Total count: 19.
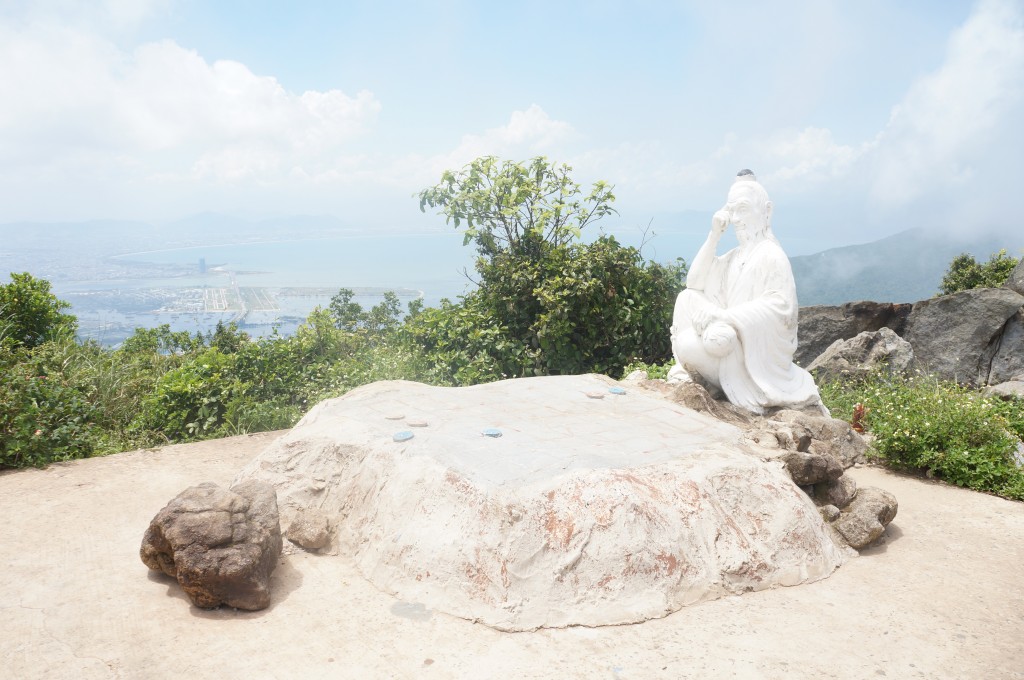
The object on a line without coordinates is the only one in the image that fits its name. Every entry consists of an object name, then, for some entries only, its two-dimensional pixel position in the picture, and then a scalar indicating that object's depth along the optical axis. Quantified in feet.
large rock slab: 13.39
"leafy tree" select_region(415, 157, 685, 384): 30.89
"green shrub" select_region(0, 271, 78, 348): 30.58
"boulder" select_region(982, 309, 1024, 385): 31.60
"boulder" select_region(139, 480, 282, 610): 13.47
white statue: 22.45
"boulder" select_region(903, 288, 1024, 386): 31.86
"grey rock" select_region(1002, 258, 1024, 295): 33.35
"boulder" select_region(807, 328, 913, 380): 30.25
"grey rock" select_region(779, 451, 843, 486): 17.01
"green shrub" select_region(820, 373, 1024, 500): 20.04
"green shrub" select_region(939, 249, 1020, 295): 40.22
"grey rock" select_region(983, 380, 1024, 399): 26.17
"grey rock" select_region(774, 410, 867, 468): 21.21
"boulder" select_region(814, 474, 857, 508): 17.26
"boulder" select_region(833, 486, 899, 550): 16.15
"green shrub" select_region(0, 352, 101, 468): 21.48
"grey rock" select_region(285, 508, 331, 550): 16.08
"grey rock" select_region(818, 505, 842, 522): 16.72
